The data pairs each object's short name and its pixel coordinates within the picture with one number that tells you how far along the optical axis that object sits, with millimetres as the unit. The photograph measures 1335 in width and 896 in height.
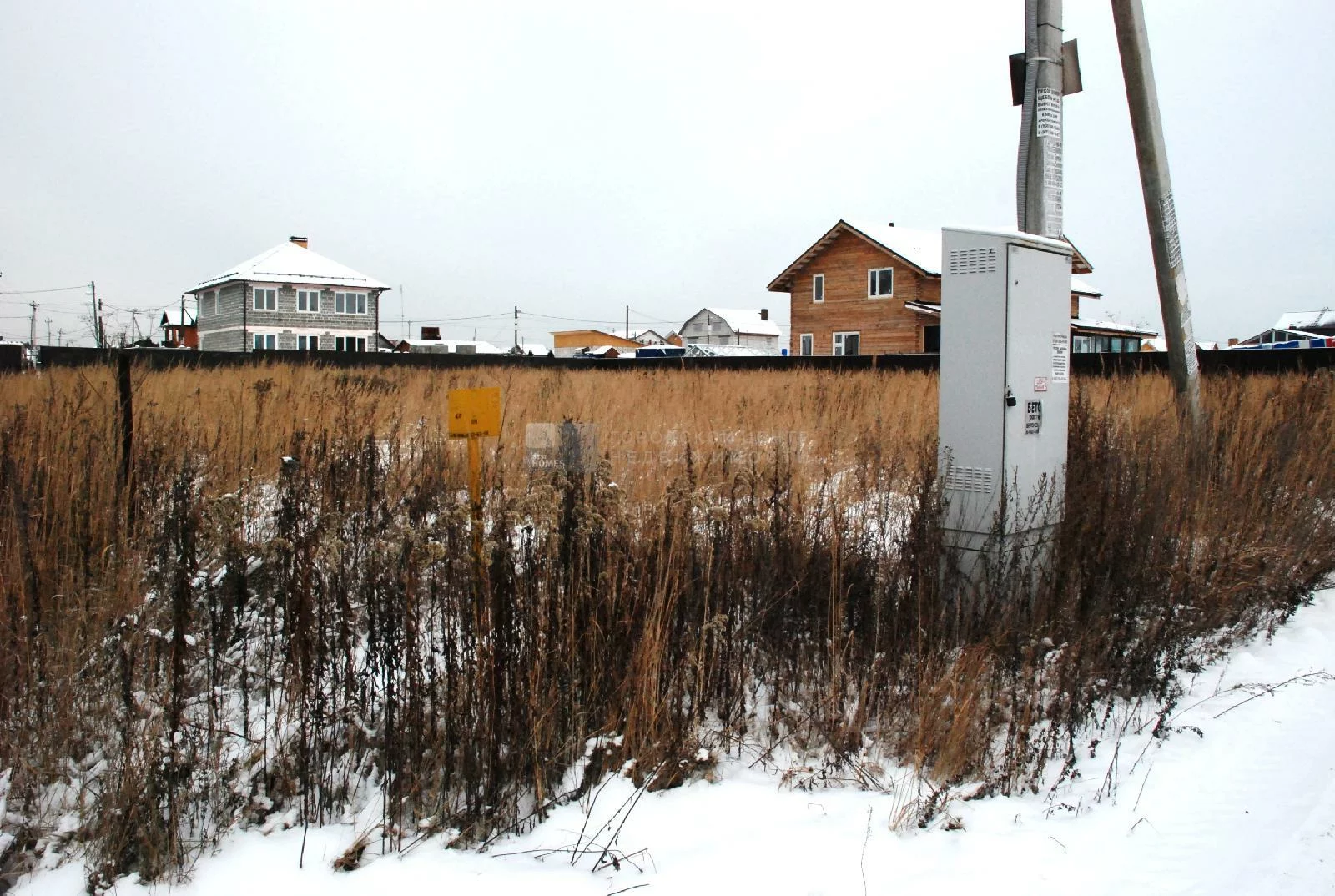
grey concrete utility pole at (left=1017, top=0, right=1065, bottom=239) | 5453
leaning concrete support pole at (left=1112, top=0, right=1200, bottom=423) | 7324
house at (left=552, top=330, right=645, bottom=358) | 84981
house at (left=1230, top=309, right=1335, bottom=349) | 60312
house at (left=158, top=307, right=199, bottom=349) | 57062
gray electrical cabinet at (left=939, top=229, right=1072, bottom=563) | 4453
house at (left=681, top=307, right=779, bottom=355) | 83125
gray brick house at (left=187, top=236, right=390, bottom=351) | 51625
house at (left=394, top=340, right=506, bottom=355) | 57312
